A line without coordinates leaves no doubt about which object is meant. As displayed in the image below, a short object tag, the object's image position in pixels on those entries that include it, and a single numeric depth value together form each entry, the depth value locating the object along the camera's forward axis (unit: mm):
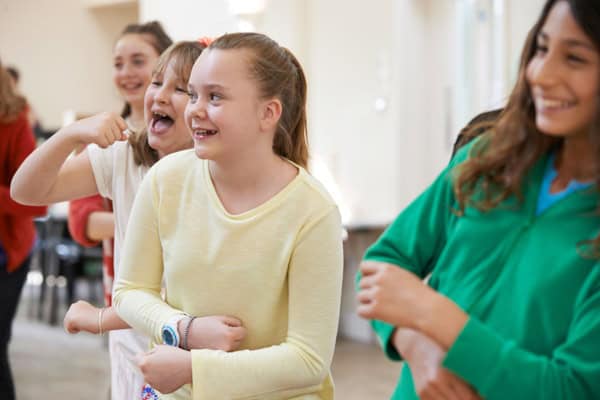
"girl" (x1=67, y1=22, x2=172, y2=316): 2611
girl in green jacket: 1225
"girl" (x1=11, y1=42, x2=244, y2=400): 2023
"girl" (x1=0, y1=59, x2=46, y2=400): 3318
